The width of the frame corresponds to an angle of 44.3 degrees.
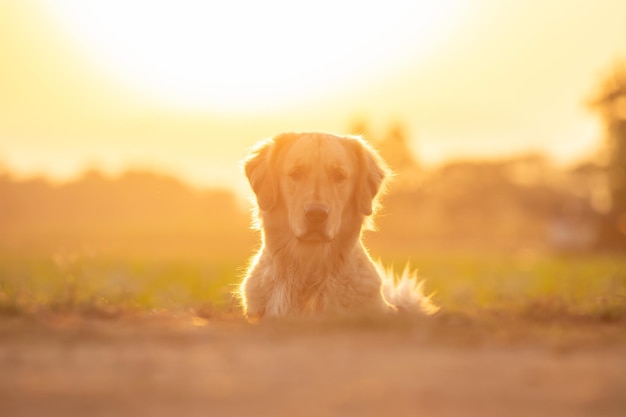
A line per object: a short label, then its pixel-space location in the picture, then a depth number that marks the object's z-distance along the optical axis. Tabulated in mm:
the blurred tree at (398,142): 51091
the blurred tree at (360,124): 48038
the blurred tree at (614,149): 45000
